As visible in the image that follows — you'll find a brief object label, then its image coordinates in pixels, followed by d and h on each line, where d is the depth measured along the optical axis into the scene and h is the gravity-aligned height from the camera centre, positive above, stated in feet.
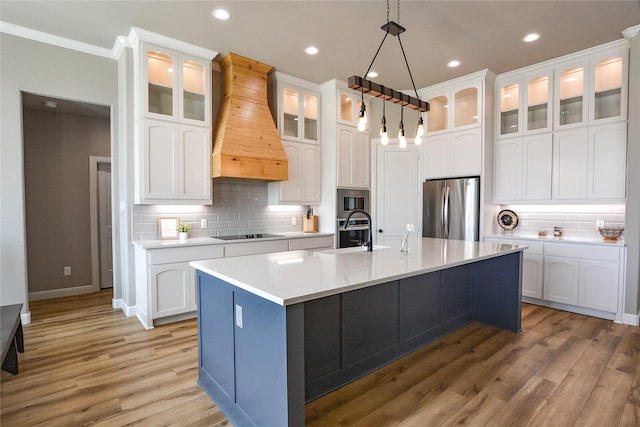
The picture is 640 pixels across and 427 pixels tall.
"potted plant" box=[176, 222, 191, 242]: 12.42 -0.88
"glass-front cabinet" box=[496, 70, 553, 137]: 13.67 +4.30
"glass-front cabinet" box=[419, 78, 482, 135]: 14.88 +4.65
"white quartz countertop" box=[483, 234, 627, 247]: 11.85 -1.30
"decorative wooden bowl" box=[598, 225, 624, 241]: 12.16 -1.00
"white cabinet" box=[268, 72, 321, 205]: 14.96 +3.29
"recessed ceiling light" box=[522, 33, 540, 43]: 11.27 +5.67
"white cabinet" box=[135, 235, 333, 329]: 10.95 -2.46
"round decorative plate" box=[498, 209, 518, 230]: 14.67 -0.61
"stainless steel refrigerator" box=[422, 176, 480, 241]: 14.79 -0.12
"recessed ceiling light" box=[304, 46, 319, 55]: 12.26 +5.72
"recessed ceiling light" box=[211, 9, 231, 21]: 9.87 +5.68
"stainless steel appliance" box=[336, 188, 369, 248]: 16.22 -0.58
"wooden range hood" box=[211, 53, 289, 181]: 12.73 +3.00
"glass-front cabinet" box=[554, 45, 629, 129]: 11.94 +4.34
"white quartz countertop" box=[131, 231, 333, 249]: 11.07 -1.26
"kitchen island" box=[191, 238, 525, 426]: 5.16 -2.39
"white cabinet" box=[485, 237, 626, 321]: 11.68 -2.59
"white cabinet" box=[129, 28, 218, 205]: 11.39 +3.05
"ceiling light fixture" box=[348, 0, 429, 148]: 7.94 +2.84
